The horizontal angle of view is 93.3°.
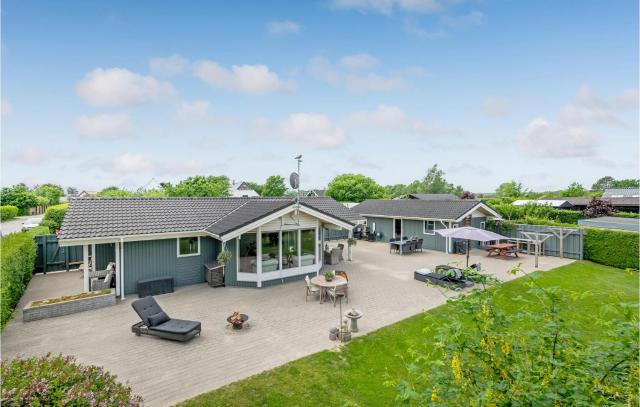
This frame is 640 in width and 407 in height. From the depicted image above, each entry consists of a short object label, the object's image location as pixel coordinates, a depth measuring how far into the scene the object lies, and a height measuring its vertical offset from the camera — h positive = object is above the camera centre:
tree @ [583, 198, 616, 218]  30.68 -1.11
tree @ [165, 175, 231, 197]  48.22 +2.05
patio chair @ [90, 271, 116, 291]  11.56 -3.20
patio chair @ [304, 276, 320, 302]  11.40 -3.37
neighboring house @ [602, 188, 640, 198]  44.72 +0.94
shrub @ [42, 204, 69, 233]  22.11 -1.25
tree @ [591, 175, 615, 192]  110.81 +6.18
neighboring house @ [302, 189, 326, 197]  57.45 +1.52
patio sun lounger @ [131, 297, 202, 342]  8.06 -3.44
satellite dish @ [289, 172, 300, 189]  12.81 +0.86
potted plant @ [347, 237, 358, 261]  17.31 -2.40
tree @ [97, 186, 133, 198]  47.38 +1.19
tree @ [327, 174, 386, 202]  59.47 +2.19
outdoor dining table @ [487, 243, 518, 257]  18.88 -3.16
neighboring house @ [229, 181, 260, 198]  68.38 +2.43
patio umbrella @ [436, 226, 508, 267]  14.66 -1.74
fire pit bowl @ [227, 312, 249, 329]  8.75 -3.51
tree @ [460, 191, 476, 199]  45.59 +0.67
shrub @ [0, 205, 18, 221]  40.89 -1.61
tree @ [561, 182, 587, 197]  63.41 +1.93
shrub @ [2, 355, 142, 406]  3.27 -2.15
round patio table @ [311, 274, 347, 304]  11.06 -3.10
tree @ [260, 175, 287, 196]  68.38 +3.19
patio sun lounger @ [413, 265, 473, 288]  12.71 -3.40
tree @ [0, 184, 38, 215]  49.94 +0.47
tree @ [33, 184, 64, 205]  64.64 +1.70
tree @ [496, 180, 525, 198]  60.42 +1.93
